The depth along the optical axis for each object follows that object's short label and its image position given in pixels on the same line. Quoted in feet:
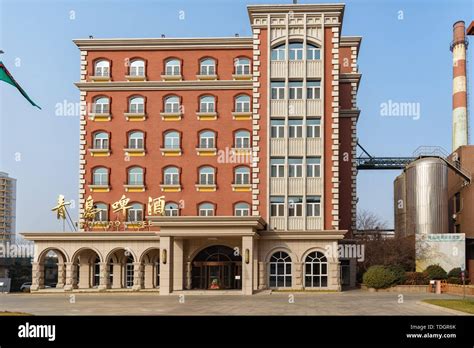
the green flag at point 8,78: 65.29
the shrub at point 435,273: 150.24
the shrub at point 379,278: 142.00
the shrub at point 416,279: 146.41
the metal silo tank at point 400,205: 189.37
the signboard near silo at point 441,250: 162.40
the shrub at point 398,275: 144.56
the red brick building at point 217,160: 143.13
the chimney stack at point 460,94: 204.13
